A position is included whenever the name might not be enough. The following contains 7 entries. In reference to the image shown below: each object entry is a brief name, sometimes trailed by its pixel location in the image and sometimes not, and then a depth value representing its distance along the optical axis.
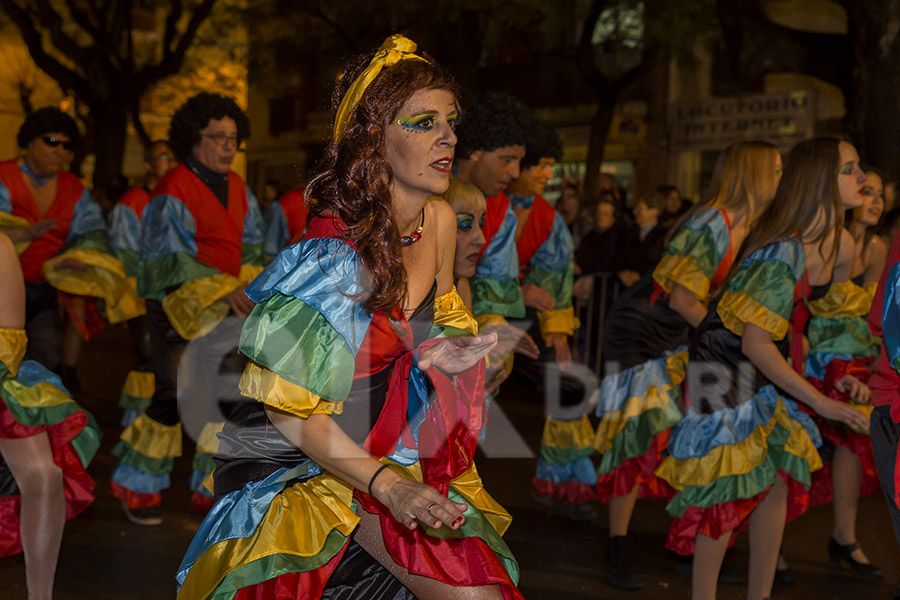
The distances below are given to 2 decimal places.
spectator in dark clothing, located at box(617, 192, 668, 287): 8.88
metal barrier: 9.62
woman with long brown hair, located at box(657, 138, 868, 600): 3.76
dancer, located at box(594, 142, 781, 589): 4.48
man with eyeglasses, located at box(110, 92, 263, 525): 5.42
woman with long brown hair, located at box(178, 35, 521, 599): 2.24
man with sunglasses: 5.59
